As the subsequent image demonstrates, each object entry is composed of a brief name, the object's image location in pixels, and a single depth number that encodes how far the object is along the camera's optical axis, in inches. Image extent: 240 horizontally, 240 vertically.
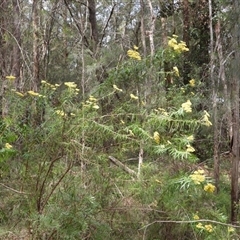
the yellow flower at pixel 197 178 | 104.6
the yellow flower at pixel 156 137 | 109.3
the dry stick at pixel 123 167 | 142.0
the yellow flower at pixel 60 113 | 115.2
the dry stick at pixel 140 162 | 145.4
